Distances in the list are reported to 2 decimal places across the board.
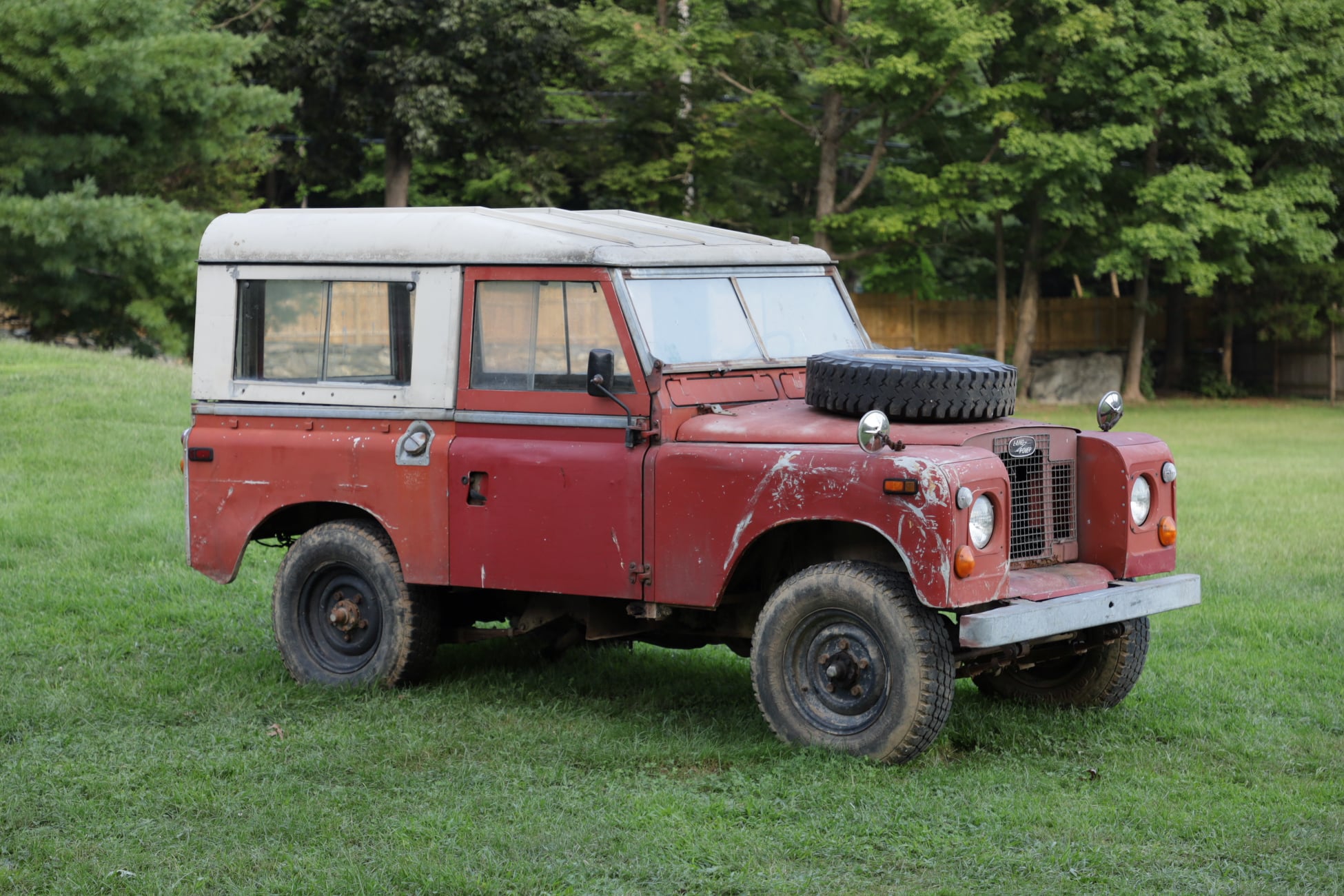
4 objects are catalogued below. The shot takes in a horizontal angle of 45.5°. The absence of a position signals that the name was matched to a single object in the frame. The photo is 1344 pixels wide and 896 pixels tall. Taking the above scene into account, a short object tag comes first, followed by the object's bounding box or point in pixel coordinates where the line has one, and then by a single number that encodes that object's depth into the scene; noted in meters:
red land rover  6.49
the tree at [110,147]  24.70
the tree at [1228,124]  29.77
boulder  33.75
